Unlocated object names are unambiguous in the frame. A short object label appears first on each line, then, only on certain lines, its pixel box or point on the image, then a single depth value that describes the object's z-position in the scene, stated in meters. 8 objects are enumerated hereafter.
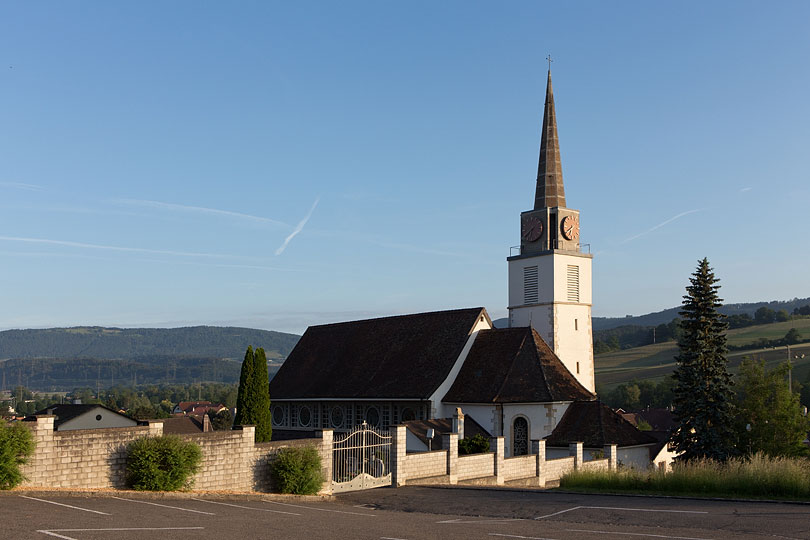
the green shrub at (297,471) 22.97
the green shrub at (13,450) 17.05
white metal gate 25.50
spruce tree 40.44
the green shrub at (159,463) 19.67
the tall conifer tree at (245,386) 36.12
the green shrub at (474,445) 32.41
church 39.34
